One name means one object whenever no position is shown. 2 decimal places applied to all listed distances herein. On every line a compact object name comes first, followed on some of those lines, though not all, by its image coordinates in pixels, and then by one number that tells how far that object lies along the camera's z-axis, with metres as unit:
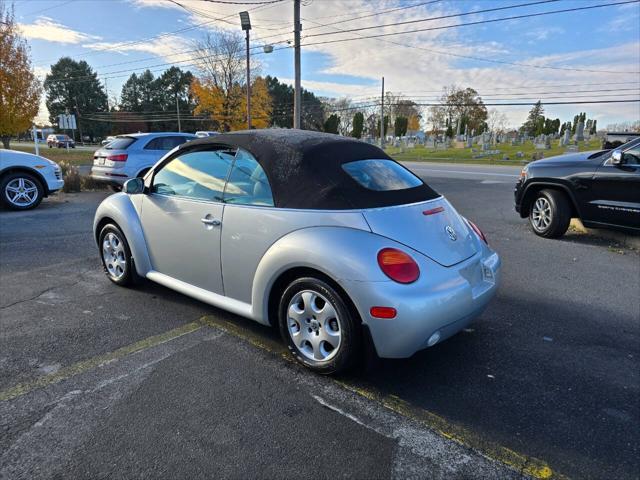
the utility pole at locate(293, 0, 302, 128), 20.41
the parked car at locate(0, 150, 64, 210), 8.70
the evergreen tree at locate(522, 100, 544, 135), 71.50
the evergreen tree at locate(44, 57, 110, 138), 75.50
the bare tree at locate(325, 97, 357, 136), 82.00
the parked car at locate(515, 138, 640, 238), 5.99
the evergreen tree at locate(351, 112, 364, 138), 67.75
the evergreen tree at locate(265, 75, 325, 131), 82.00
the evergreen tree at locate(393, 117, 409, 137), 71.44
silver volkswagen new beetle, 2.59
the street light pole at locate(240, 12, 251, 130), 23.55
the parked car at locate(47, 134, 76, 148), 54.94
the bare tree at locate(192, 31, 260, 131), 48.03
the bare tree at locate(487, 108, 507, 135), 83.64
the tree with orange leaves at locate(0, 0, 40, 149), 20.50
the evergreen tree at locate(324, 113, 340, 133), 75.89
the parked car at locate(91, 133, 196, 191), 10.59
